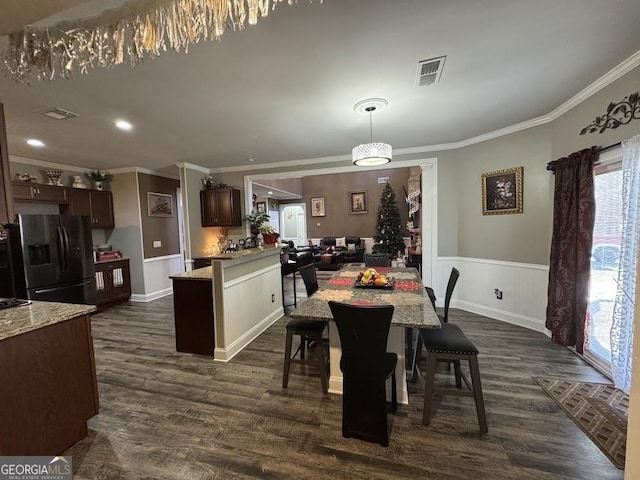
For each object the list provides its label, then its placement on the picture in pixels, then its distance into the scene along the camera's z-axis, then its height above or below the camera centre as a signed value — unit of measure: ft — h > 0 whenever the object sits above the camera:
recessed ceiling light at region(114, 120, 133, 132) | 9.91 +3.90
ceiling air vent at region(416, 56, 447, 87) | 6.66 +3.88
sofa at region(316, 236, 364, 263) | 29.37 -2.60
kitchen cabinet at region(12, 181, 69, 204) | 12.80 +1.94
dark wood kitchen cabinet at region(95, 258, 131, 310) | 15.35 -3.08
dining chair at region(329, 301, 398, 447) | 5.15 -2.92
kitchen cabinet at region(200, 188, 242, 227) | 17.34 +1.27
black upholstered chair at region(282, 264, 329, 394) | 7.35 -3.18
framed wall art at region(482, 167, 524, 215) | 11.54 +1.20
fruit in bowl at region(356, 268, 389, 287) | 8.14 -1.74
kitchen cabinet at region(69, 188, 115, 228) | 15.16 +1.46
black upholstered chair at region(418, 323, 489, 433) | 5.86 -3.05
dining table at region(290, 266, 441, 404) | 5.91 -2.04
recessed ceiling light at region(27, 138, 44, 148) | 11.44 +3.85
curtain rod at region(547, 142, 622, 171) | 7.48 +1.94
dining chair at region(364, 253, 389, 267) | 12.92 -1.82
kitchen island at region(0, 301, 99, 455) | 4.70 -2.80
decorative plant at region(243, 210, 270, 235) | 13.96 +0.30
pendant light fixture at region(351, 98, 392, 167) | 8.91 +2.51
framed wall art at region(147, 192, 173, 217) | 17.67 +1.63
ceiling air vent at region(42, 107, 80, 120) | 8.72 +3.87
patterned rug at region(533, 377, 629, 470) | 5.54 -4.59
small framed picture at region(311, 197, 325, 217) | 34.06 +2.14
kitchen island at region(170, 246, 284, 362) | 9.29 -2.86
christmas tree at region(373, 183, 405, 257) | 26.79 -0.54
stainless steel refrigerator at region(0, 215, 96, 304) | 11.24 -1.19
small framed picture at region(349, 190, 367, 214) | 32.30 +2.57
